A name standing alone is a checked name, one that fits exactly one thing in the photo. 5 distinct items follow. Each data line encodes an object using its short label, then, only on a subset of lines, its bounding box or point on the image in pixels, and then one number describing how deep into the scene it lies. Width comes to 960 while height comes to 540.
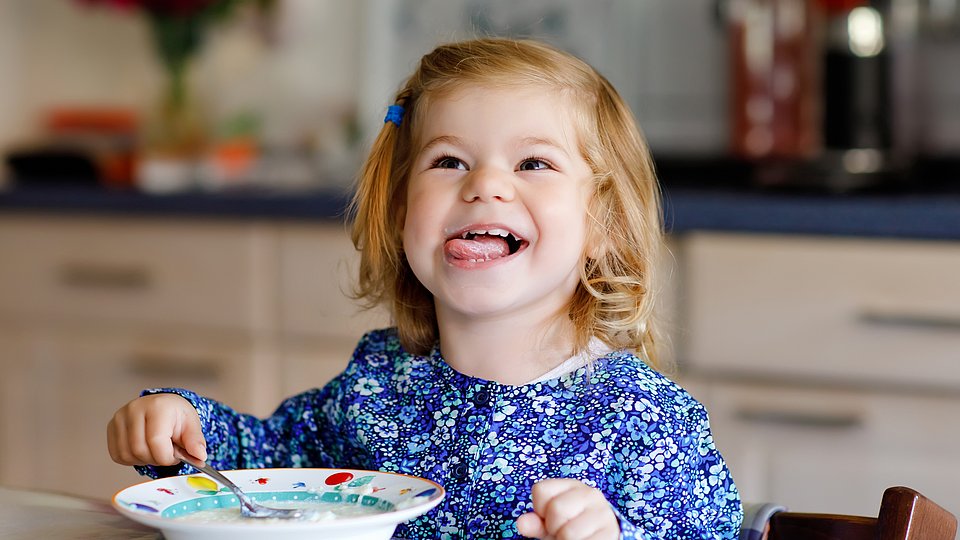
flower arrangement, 2.63
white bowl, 1.04
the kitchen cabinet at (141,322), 2.17
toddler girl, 1.22
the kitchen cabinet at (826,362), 1.82
